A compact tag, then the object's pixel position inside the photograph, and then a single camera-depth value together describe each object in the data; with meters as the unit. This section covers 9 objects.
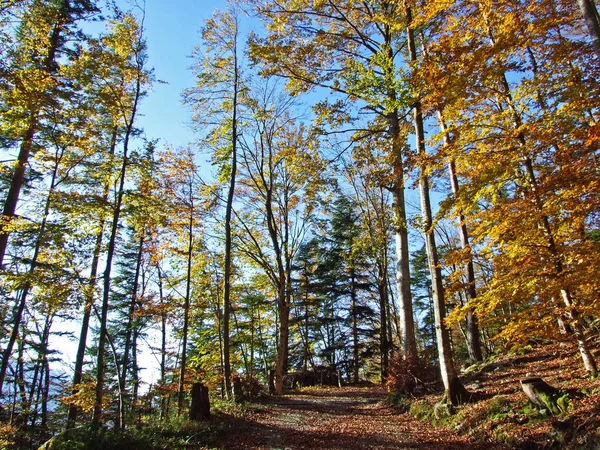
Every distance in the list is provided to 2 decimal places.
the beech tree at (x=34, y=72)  7.82
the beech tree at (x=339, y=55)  10.11
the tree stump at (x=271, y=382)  14.70
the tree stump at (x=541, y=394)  5.06
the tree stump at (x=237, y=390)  11.19
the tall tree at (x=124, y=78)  10.59
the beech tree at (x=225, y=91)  13.48
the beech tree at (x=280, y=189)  12.27
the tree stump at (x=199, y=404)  7.53
